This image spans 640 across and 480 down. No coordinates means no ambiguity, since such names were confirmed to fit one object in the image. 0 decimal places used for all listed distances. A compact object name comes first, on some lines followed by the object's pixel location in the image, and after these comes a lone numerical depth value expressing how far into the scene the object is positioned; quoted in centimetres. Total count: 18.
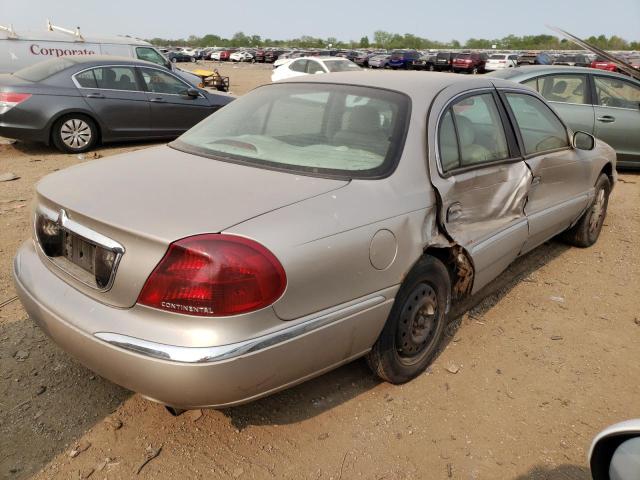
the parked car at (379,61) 4459
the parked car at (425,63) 4188
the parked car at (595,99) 775
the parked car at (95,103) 775
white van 1303
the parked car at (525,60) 3430
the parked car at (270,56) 5978
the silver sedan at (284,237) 202
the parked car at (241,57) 6297
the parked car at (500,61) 3713
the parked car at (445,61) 4000
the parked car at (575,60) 2880
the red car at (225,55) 6522
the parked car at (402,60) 4338
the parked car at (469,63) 3844
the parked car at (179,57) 5641
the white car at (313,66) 1742
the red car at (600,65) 2345
